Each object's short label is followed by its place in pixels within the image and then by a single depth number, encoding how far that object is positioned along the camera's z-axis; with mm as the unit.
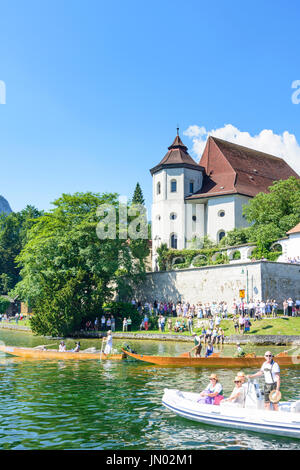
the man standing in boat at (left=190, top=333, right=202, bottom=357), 22734
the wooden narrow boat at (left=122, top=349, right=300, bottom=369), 21375
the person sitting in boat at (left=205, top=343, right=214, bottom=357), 22312
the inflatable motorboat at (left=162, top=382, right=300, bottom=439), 11305
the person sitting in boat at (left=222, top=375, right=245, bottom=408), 12352
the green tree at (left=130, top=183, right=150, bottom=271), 48000
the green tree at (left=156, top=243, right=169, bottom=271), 57219
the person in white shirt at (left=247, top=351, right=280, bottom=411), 12320
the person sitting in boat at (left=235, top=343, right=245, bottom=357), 21641
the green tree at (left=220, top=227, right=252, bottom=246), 52297
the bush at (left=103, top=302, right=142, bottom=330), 43594
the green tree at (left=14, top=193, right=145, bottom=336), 39688
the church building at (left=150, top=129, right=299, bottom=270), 60219
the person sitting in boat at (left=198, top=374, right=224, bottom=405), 12859
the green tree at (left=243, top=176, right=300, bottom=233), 49594
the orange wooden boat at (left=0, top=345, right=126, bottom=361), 24484
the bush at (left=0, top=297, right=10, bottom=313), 73688
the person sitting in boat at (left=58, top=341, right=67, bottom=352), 25906
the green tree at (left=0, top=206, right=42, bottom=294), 85394
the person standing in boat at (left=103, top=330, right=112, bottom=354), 24609
